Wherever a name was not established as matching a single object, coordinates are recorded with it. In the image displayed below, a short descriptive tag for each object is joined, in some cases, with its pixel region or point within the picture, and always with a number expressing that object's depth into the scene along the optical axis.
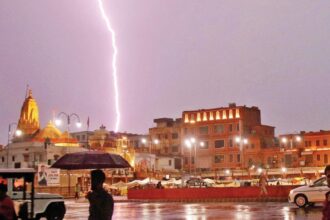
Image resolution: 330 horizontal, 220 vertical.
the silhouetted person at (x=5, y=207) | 10.24
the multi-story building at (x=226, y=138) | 97.25
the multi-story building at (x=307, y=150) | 89.44
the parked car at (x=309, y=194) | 31.24
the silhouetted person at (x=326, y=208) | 7.75
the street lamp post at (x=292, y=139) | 92.62
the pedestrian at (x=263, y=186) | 42.83
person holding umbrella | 8.88
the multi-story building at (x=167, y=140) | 108.75
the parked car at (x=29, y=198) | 15.93
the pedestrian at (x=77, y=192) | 60.81
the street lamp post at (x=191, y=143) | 100.12
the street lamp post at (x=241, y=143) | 97.16
